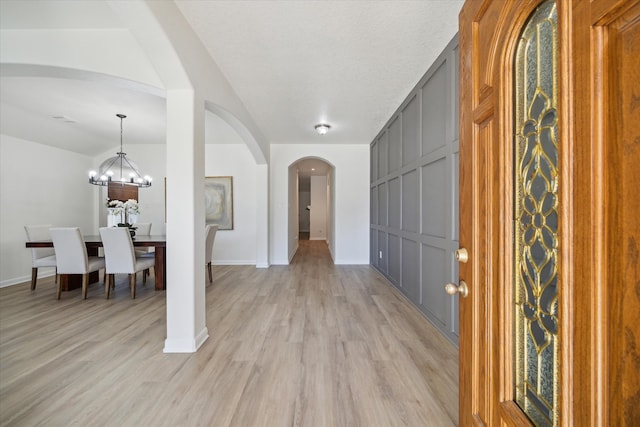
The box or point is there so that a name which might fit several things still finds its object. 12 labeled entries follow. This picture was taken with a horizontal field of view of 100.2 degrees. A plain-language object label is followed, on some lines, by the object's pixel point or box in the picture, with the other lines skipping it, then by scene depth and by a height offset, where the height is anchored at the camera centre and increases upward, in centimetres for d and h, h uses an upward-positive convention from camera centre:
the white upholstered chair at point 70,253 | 330 -50
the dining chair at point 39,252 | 371 -58
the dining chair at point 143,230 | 469 -31
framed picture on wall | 575 +27
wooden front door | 50 +0
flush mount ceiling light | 428 +137
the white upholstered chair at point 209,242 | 405 -46
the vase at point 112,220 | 563 -15
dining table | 358 -61
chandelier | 410 +62
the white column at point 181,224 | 208 -9
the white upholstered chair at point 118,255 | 330 -53
